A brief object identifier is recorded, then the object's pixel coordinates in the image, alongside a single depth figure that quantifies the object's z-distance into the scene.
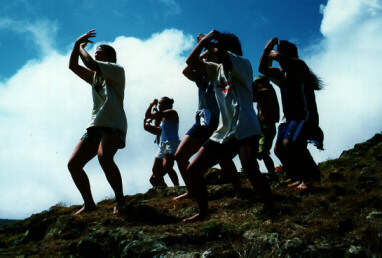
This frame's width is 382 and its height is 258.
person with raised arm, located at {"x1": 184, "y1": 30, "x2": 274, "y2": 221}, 3.78
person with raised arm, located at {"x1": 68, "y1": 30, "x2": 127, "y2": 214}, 4.83
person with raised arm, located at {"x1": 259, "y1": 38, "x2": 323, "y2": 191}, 5.01
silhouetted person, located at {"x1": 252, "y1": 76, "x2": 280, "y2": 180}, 6.67
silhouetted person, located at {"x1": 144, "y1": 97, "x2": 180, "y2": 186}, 8.27
